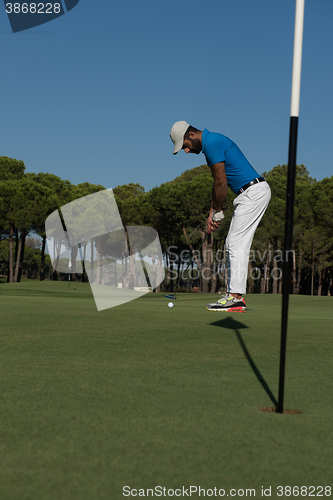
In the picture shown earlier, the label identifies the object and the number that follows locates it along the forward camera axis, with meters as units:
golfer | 5.66
